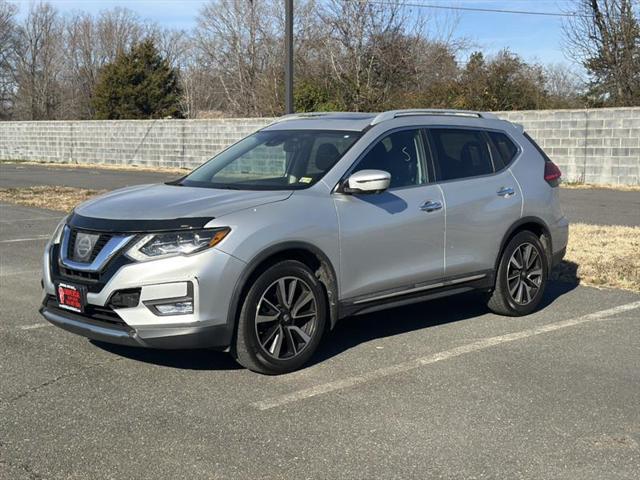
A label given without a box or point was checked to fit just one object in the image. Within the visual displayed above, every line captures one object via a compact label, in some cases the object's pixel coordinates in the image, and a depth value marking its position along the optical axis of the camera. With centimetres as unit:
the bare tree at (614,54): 2672
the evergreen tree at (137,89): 5319
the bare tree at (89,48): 7031
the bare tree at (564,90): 2742
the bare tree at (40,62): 6938
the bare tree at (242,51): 4819
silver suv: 468
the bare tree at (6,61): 6981
